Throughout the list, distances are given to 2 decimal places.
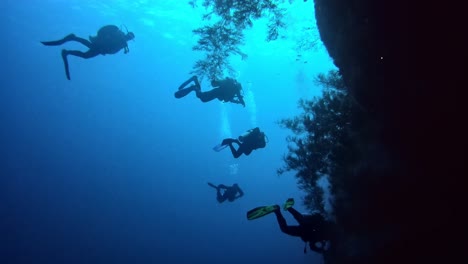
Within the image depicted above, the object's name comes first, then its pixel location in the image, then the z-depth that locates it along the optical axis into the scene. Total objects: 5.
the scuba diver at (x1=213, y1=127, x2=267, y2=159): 10.18
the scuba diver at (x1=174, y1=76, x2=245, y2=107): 9.98
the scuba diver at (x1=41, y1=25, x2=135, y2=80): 8.70
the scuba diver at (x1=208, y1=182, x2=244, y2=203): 13.85
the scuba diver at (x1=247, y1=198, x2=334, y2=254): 7.07
